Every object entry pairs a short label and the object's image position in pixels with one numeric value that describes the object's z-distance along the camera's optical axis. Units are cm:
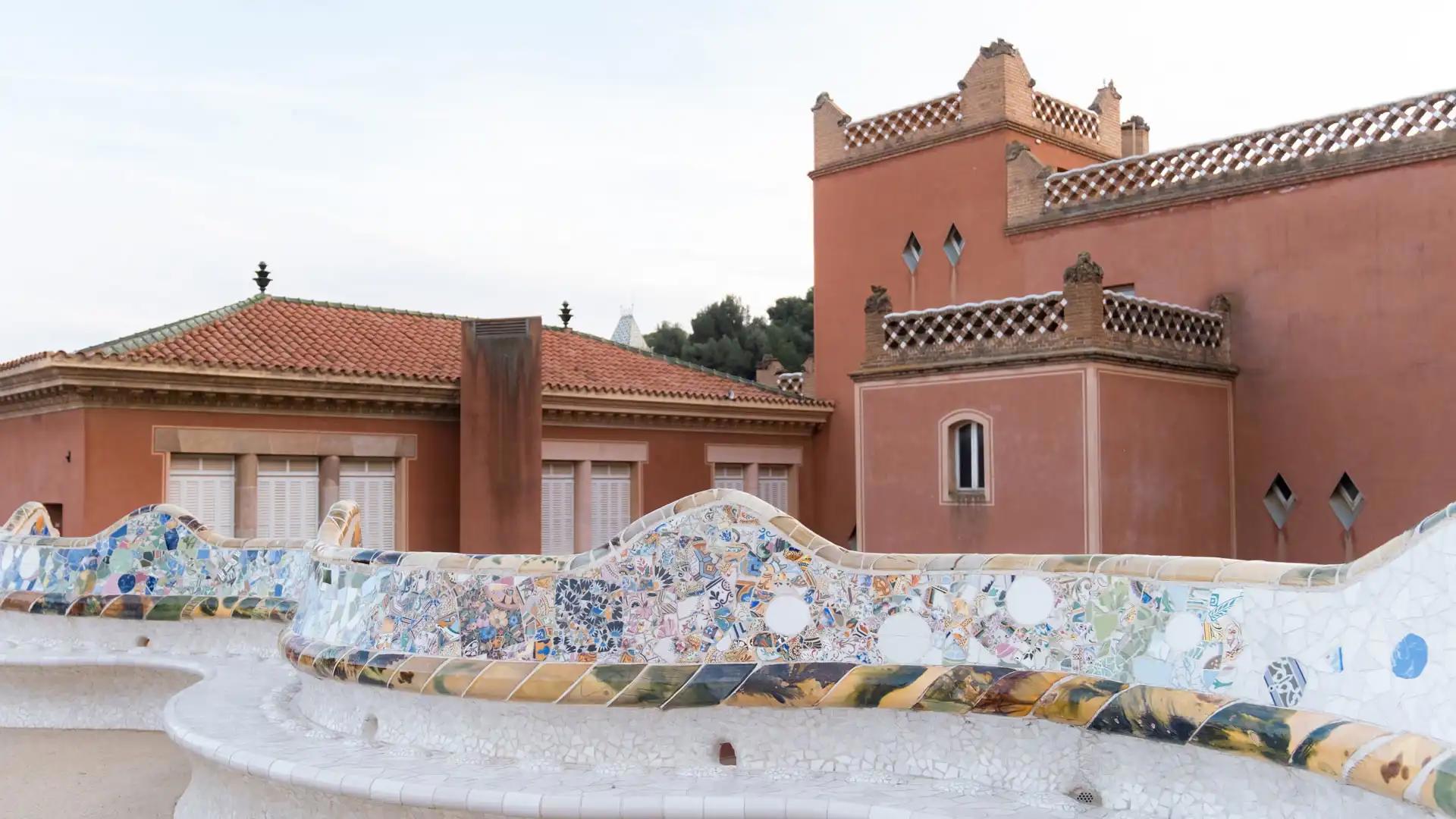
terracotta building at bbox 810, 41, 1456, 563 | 1358
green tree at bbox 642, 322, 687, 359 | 4684
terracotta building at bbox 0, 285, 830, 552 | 1395
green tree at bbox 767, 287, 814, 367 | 4269
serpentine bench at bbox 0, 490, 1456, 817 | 475
